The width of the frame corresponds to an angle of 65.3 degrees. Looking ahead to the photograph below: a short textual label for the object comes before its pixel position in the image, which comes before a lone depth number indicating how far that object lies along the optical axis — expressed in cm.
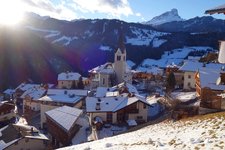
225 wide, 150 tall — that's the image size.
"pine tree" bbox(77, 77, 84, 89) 6011
